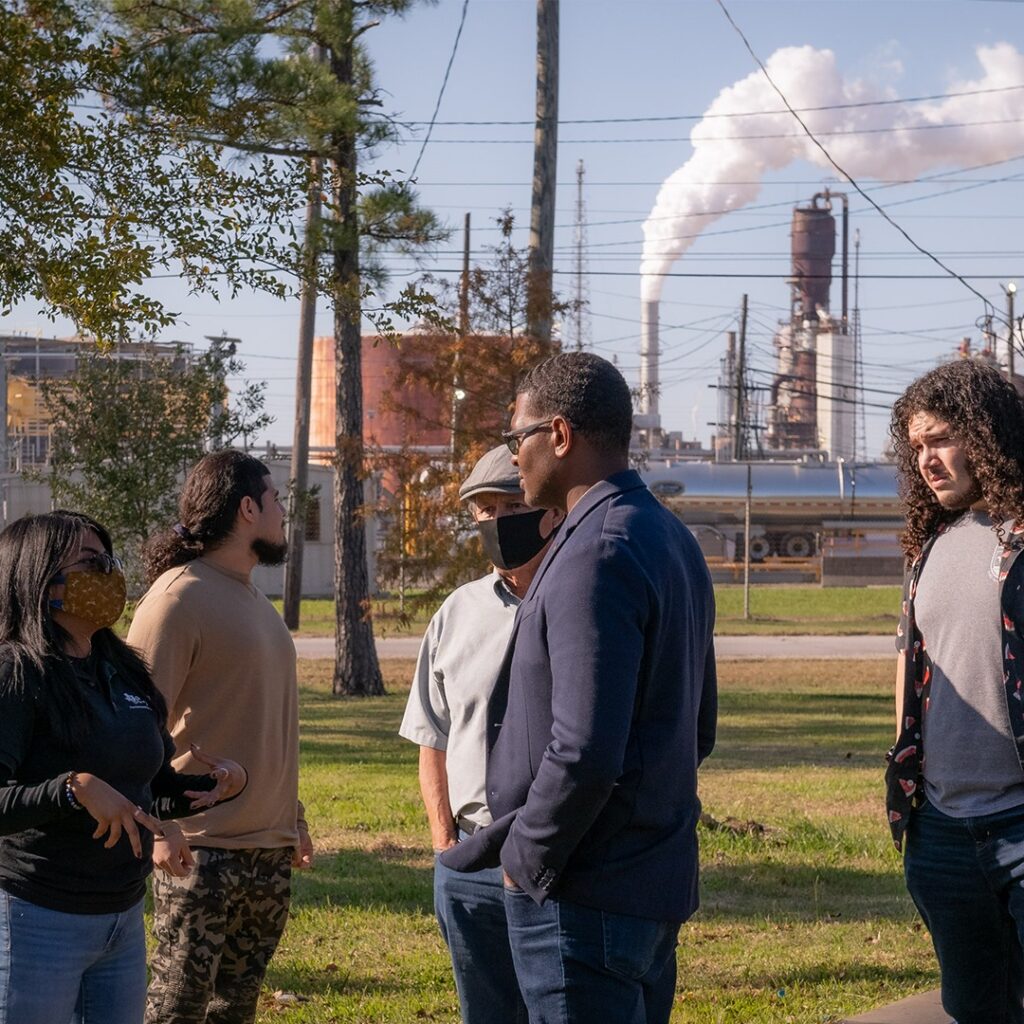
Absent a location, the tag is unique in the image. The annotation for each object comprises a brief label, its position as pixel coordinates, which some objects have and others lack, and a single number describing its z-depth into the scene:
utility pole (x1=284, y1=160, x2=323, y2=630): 21.27
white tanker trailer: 56.31
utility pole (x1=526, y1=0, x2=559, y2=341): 16.83
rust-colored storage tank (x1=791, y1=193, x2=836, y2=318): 84.88
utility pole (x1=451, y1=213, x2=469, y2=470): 16.36
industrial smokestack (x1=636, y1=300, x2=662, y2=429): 79.25
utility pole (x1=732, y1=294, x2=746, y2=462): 62.91
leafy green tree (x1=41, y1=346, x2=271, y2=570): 17.08
